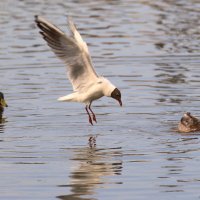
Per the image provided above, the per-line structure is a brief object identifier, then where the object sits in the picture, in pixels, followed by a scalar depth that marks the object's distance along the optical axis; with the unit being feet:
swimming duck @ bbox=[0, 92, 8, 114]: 55.72
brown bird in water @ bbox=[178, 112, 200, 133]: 48.14
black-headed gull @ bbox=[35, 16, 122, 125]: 46.44
